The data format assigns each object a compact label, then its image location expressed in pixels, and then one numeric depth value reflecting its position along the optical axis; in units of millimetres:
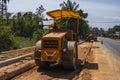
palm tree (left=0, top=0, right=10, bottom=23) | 30734
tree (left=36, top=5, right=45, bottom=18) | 41439
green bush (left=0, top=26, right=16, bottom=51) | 11007
